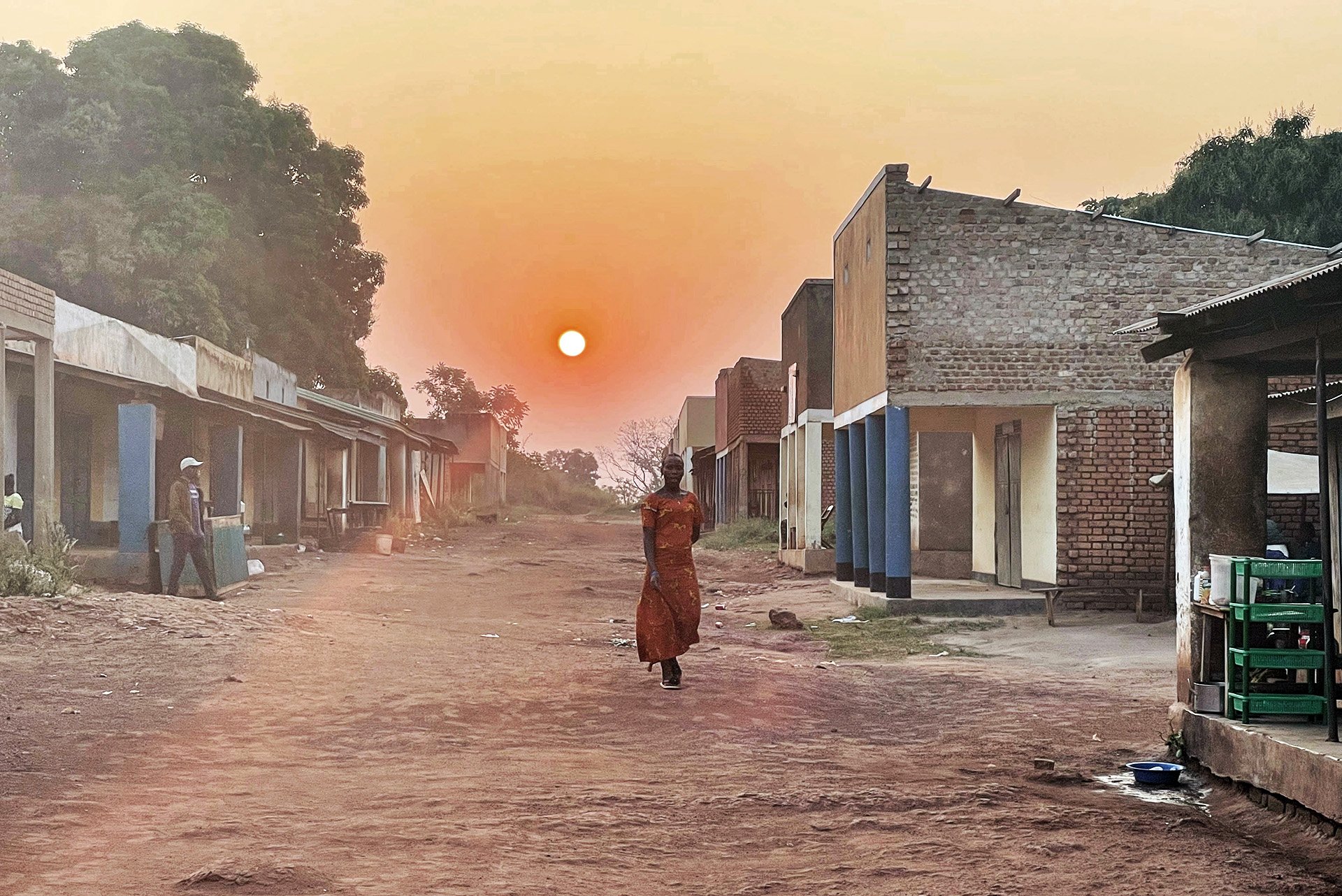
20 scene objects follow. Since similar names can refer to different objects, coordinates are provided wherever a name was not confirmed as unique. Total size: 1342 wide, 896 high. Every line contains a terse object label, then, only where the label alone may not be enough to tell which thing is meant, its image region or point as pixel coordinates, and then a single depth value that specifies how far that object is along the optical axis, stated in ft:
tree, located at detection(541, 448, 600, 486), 376.89
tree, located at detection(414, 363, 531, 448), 269.03
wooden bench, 51.34
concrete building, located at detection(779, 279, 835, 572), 78.89
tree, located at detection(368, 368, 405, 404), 159.02
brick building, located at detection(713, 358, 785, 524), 120.26
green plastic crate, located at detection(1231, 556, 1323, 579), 22.26
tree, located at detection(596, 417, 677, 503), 288.92
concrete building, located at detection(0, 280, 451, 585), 53.57
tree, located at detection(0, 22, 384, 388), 102.58
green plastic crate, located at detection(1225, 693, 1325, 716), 22.11
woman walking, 31.45
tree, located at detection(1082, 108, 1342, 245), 101.60
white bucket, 23.76
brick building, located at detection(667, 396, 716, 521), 181.98
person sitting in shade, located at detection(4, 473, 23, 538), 50.39
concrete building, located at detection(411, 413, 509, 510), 211.41
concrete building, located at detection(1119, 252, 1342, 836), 21.93
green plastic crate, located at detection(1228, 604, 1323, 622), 22.17
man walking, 49.24
